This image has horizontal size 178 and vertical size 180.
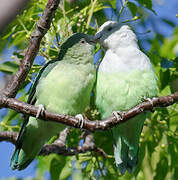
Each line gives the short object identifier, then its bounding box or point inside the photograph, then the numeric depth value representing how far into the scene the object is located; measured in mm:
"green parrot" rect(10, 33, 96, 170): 6320
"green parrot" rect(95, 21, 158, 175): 6391
